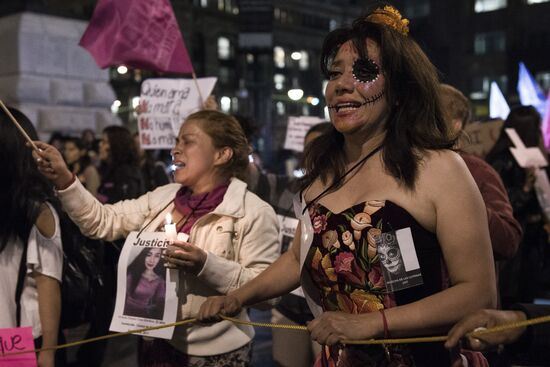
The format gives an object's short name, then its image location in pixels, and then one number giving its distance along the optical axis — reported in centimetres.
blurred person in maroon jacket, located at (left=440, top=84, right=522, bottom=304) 334
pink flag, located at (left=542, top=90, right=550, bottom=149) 909
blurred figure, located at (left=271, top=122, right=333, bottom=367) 464
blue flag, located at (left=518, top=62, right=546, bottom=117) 1045
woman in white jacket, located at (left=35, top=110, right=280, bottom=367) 322
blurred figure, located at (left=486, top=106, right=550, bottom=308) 561
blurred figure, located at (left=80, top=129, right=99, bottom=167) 1138
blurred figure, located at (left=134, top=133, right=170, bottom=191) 860
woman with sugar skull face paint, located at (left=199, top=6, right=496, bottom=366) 213
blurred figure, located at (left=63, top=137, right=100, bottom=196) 899
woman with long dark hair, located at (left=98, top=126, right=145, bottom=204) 762
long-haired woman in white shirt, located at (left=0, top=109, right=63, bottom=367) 316
